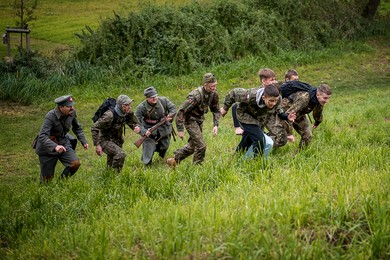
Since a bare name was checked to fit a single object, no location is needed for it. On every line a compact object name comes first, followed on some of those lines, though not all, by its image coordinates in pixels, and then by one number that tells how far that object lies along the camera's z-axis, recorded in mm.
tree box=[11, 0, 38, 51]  20634
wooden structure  19250
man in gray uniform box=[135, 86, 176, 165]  10227
